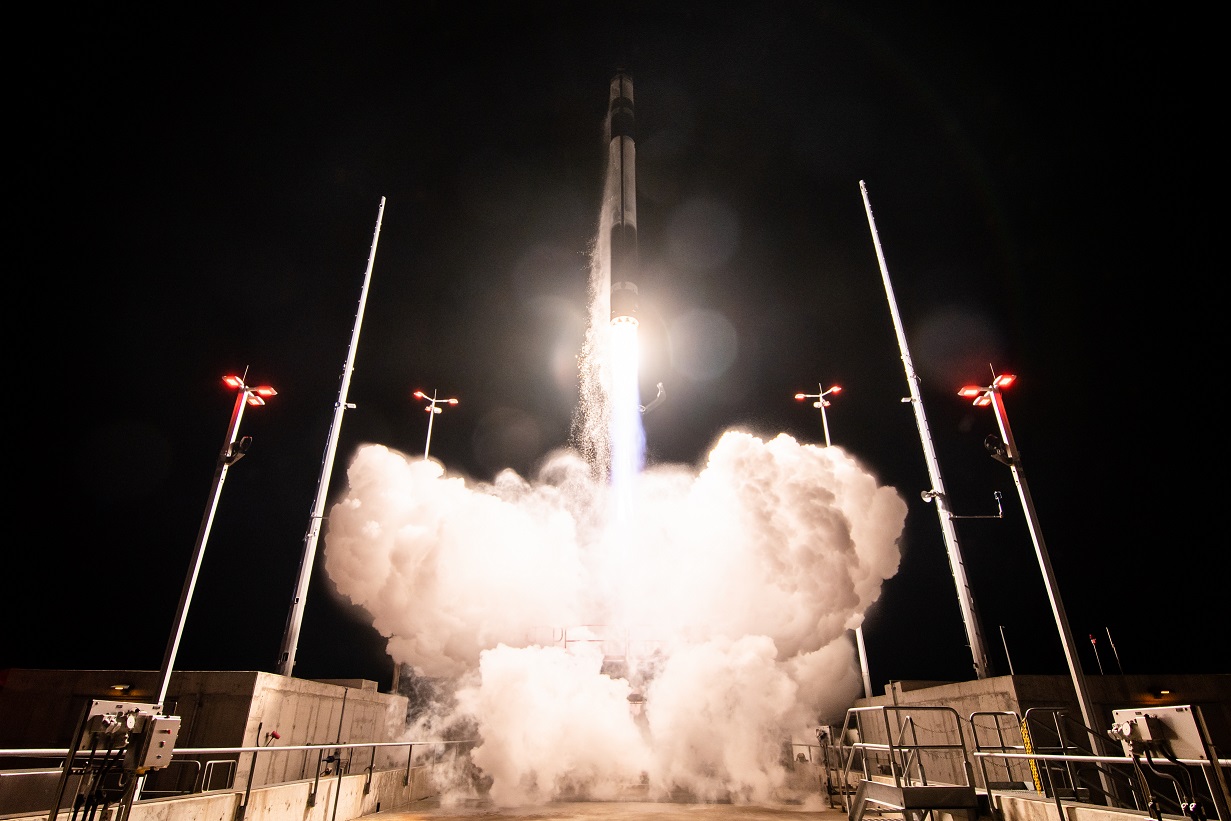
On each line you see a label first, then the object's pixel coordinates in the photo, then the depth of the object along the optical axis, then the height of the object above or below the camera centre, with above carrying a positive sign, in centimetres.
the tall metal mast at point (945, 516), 1812 +589
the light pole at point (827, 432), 2355 +1135
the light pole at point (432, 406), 2891 +1287
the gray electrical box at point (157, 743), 694 -14
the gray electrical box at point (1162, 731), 600 -7
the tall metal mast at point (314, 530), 1989 +597
